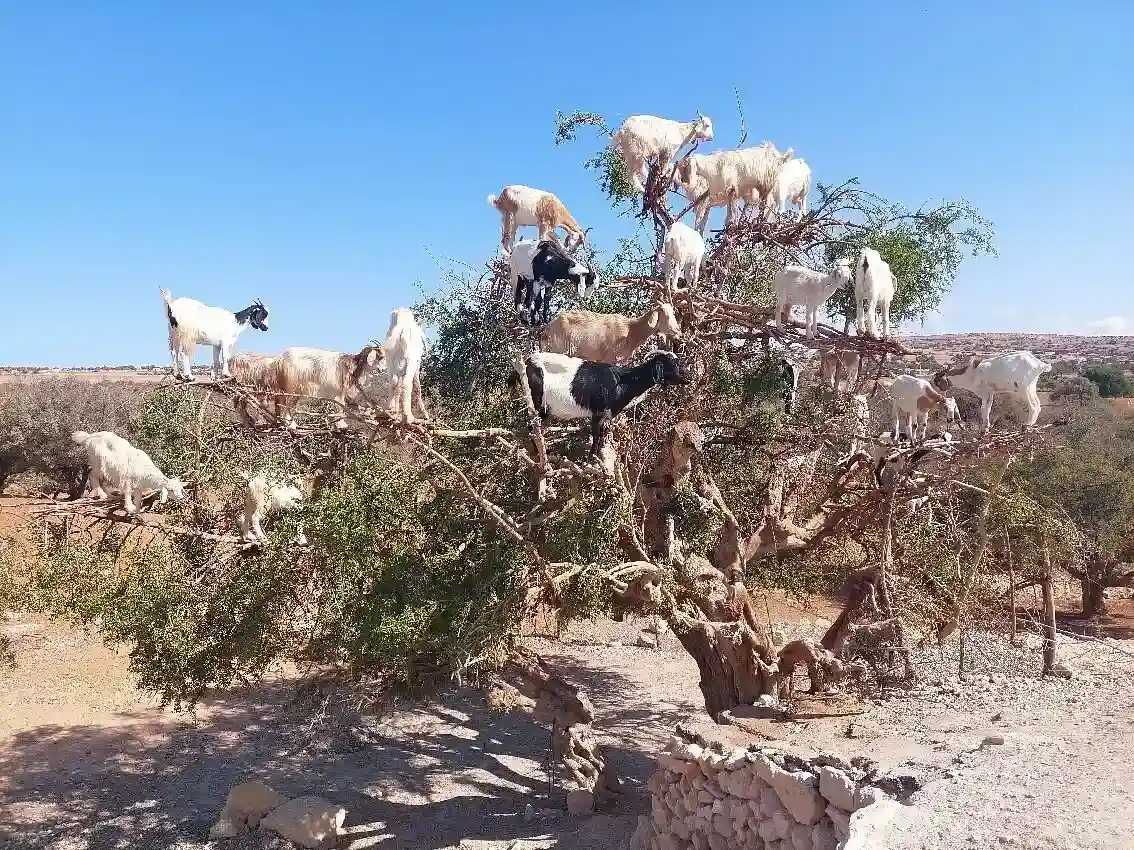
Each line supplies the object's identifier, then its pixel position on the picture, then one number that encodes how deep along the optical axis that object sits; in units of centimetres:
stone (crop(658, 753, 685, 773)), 705
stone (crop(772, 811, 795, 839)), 586
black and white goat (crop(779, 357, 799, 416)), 891
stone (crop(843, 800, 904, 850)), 462
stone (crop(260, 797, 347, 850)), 894
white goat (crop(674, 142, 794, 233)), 927
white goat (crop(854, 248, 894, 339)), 766
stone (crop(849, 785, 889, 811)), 516
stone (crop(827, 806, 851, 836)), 534
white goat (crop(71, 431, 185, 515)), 683
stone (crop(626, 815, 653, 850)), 745
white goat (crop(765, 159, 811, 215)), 939
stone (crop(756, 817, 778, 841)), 597
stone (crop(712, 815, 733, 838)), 643
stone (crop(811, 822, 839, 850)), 544
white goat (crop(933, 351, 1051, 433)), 734
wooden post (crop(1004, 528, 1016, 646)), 838
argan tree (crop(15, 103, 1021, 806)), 661
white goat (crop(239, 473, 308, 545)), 681
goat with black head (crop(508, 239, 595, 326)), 774
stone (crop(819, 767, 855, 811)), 535
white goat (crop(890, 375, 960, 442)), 819
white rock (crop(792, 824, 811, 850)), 566
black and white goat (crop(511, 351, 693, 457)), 631
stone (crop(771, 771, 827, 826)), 566
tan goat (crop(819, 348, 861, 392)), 902
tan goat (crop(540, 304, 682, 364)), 740
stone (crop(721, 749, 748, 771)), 635
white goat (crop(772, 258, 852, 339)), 761
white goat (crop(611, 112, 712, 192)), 890
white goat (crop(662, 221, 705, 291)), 804
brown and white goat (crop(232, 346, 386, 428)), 717
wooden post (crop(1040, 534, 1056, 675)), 1066
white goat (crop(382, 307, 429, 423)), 619
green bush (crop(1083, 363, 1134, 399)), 3234
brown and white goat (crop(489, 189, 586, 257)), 898
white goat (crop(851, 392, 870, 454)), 886
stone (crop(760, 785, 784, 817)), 599
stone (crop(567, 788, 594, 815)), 882
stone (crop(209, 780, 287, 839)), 922
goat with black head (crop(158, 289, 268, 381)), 708
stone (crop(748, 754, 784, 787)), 596
